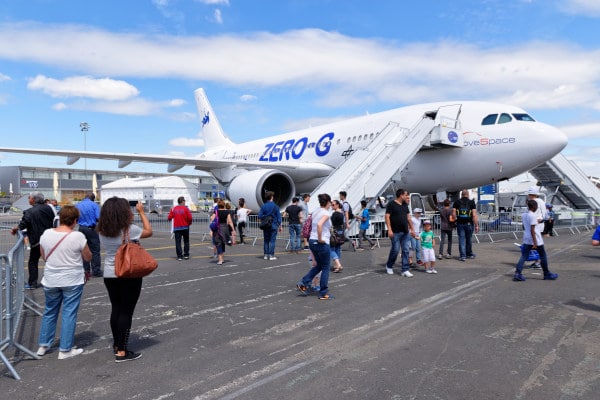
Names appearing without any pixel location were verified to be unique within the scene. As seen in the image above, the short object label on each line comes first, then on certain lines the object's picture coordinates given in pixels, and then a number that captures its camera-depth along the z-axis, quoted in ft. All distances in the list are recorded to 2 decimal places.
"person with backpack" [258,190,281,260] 35.78
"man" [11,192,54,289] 25.99
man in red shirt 36.52
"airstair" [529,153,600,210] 60.44
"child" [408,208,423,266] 31.01
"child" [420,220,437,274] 29.42
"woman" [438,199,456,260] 35.65
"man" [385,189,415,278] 28.35
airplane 45.78
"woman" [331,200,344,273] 25.62
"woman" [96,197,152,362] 14.20
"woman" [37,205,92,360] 14.39
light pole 221.66
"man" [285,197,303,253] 39.47
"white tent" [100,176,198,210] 154.81
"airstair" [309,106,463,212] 44.55
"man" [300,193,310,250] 42.55
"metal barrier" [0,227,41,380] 14.31
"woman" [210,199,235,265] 34.27
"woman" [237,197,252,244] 48.37
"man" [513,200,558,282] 25.99
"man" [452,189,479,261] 34.19
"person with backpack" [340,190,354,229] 38.04
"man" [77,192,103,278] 29.50
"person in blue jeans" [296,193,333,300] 22.00
